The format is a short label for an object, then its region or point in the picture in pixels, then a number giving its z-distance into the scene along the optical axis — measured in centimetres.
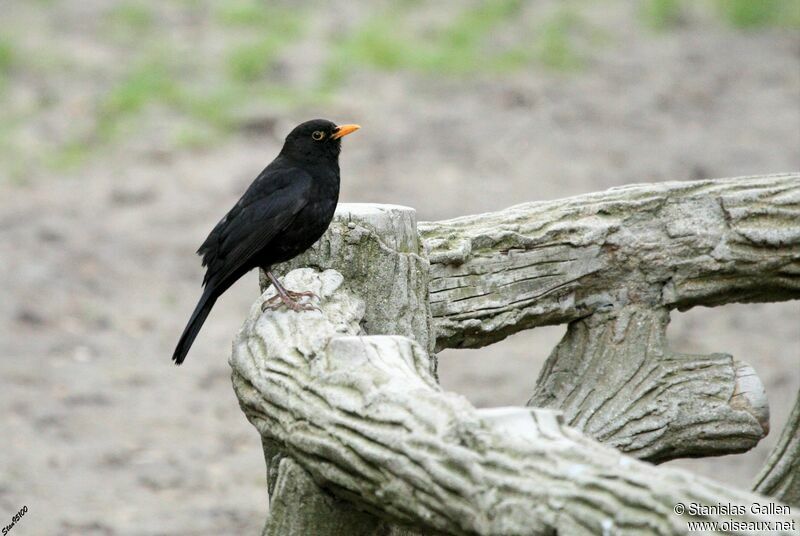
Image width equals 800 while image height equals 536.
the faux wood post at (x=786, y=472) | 869
